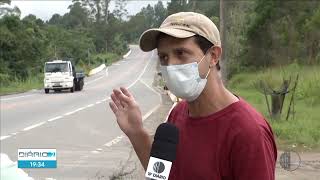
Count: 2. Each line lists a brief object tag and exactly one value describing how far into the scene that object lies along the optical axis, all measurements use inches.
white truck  1419.8
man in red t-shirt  94.6
